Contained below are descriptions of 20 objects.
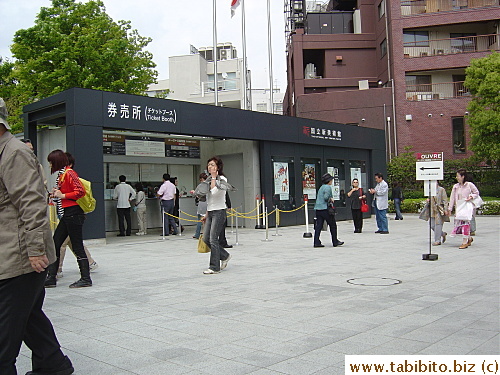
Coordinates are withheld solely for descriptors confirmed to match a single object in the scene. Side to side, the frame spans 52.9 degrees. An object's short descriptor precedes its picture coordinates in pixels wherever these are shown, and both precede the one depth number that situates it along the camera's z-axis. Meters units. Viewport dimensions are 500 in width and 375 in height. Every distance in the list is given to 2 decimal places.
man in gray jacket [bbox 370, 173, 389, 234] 15.84
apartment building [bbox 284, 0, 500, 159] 33.66
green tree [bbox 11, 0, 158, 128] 26.19
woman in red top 7.25
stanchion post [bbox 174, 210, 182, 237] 16.59
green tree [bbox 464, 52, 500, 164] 28.70
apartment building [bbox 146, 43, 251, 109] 44.97
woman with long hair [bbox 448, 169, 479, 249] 11.76
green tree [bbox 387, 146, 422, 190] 31.39
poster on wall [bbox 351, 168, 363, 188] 23.20
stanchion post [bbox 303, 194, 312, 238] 15.19
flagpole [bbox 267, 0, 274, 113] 29.36
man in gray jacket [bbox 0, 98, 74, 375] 3.18
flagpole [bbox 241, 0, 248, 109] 27.36
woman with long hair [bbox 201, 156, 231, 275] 8.59
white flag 27.45
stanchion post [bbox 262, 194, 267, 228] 17.63
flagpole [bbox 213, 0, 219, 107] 25.17
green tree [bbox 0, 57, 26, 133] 28.08
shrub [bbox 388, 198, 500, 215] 23.94
